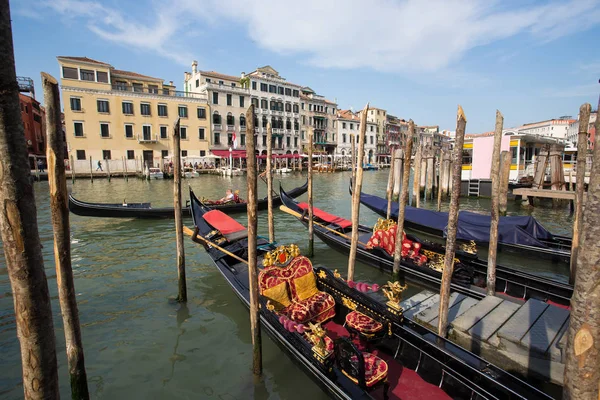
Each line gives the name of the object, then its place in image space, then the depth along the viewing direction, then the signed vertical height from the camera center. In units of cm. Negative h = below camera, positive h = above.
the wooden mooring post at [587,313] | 120 -58
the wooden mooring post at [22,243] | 129 -36
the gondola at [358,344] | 256 -170
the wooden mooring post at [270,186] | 626 -51
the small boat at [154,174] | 2253 -98
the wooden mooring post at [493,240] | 425 -106
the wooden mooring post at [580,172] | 448 -19
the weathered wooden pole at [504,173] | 541 -24
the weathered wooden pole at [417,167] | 1055 -31
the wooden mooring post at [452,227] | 315 -69
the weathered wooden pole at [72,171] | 2036 -76
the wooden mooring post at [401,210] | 501 -77
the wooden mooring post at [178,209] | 441 -68
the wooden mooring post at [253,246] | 287 -79
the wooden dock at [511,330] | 285 -171
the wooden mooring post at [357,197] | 432 -54
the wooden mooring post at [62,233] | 178 -45
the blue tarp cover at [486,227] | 636 -141
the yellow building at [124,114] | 2295 +351
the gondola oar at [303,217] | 655 -136
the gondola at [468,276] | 431 -174
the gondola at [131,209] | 892 -150
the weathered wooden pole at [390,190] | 718 -69
